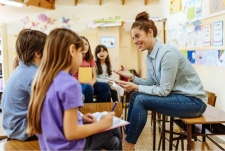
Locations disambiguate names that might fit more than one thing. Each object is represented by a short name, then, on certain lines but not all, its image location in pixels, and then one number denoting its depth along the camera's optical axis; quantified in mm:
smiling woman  1564
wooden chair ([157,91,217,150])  2019
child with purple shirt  943
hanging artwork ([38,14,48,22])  4953
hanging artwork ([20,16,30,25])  4926
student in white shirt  3340
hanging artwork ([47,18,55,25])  4988
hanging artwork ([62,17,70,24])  5000
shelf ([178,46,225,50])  2614
